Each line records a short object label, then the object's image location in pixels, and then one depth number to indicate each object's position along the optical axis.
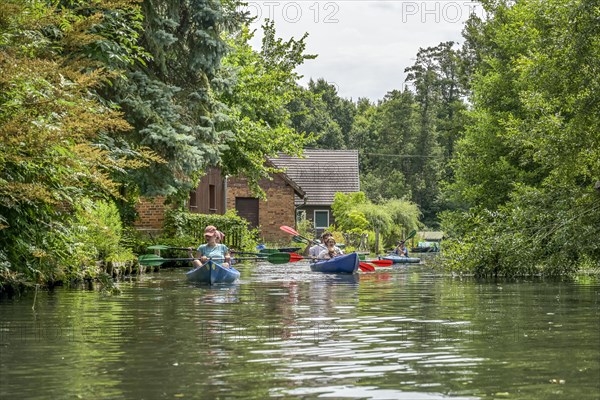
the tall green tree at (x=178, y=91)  26.09
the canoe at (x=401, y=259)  43.41
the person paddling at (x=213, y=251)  24.11
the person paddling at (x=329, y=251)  30.92
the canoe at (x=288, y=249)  40.46
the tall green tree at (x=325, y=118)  97.62
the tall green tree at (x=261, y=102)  36.22
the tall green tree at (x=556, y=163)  22.98
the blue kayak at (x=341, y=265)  28.61
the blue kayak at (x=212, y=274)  22.48
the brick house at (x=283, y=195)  45.34
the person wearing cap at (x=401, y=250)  48.00
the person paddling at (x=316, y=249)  31.81
